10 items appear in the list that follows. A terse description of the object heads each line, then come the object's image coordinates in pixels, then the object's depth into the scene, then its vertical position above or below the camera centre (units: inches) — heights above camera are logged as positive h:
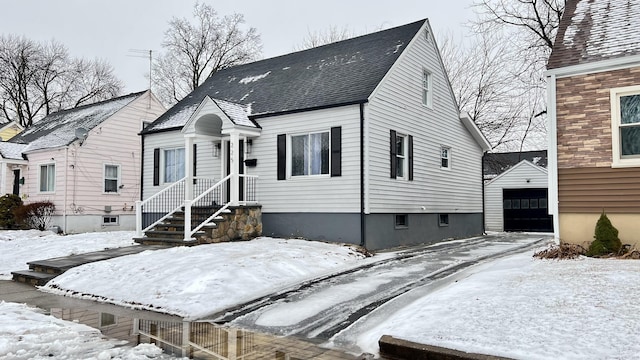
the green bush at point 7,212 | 726.5 -21.1
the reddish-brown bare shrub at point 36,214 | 709.9 -23.7
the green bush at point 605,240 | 327.3 -28.7
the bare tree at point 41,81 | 1396.4 +376.6
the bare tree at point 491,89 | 1050.1 +255.5
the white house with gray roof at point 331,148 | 473.1 +59.2
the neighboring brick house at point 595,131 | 341.7 +51.9
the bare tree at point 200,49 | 1403.8 +457.7
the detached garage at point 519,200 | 844.6 -1.8
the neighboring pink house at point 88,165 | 725.9 +55.1
